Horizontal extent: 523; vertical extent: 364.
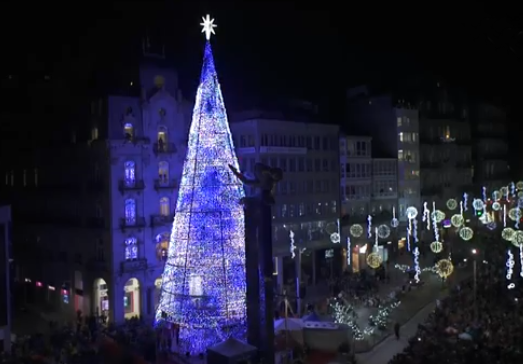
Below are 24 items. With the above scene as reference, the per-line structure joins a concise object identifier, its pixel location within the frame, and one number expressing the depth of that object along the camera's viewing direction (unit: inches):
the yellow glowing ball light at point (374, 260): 1472.7
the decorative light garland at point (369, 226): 2128.9
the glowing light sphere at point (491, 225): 2053.4
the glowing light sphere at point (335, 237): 1927.9
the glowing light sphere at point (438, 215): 1923.8
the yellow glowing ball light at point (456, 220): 1852.0
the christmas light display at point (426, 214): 2392.0
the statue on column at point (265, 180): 911.0
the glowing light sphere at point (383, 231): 2061.0
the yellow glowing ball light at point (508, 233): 1487.5
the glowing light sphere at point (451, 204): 2539.4
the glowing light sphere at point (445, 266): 1350.9
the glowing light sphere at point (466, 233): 1599.4
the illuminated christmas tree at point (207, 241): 1180.5
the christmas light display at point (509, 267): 1401.8
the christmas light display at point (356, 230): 1993.7
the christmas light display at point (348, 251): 2044.5
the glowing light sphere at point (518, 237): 1296.8
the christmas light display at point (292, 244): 1852.9
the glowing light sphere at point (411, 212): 1830.0
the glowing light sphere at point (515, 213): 1928.0
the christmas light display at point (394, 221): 2100.1
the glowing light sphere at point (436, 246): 1531.5
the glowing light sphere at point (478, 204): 2170.0
